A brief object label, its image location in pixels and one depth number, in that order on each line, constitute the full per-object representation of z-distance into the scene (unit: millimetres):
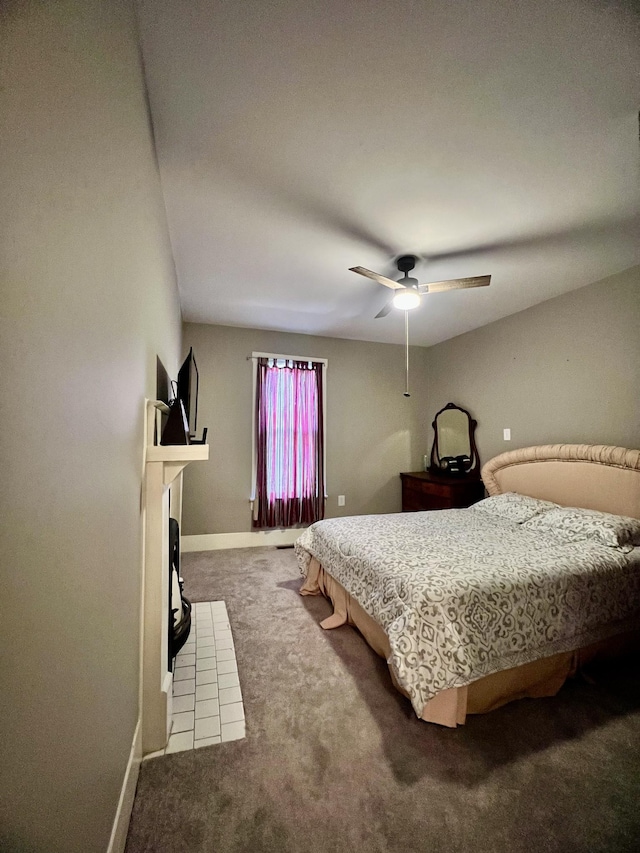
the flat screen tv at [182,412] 1500
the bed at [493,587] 1442
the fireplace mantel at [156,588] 1350
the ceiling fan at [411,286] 2252
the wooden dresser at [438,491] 3594
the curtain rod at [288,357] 3912
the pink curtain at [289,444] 3906
